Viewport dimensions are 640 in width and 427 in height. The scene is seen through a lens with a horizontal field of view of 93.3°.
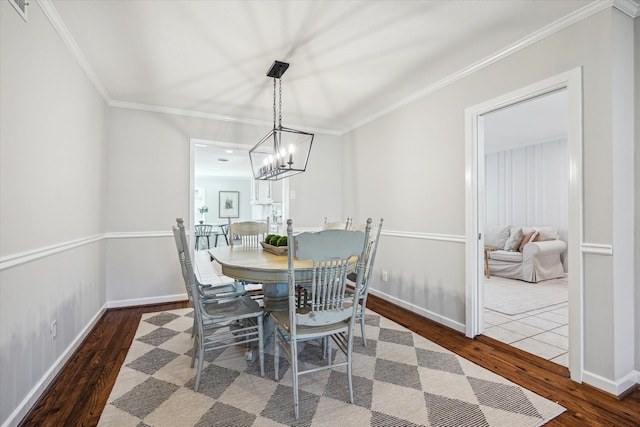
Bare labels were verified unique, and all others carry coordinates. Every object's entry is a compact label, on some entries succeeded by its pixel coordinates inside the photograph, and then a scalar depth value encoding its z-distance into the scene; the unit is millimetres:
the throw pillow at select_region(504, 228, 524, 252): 5125
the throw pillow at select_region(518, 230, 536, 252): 5004
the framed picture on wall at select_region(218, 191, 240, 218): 10766
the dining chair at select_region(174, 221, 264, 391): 1835
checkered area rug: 1591
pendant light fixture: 2662
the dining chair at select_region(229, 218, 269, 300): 3270
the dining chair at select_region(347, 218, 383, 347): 2238
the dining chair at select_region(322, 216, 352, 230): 3365
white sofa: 4723
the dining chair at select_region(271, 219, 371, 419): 1599
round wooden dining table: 1875
